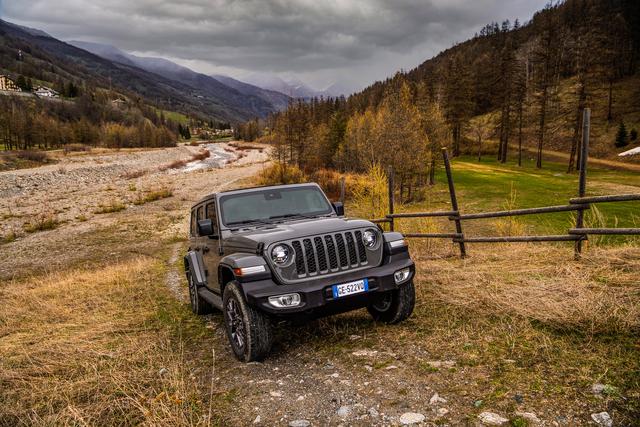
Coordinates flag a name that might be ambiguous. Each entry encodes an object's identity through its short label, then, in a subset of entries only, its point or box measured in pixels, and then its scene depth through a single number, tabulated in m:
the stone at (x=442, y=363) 4.44
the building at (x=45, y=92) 151.04
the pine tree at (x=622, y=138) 50.94
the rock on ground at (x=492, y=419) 3.35
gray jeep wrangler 4.68
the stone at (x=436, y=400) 3.78
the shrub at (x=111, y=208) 29.06
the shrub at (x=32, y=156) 63.06
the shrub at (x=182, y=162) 67.75
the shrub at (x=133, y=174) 53.69
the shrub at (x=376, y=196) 16.23
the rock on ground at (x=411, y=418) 3.53
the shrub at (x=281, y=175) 41.92
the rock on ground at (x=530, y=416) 3.32
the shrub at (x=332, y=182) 31.55
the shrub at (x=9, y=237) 21.50
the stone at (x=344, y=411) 3.76
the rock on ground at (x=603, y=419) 3.18
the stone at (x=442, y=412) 3.60
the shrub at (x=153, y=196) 33.14
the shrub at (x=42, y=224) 23.65
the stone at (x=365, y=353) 4.95
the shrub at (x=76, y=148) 85.50
